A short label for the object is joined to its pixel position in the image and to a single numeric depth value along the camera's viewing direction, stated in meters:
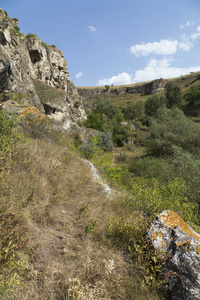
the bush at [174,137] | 16.98
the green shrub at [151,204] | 3.35
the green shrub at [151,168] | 10.91
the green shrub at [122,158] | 20.73
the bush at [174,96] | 44.59
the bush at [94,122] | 31.22
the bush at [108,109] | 47.53
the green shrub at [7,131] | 3.10
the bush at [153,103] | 46.94
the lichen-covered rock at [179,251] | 1.78
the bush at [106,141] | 25.41
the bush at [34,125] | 6.42
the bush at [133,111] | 52.59
